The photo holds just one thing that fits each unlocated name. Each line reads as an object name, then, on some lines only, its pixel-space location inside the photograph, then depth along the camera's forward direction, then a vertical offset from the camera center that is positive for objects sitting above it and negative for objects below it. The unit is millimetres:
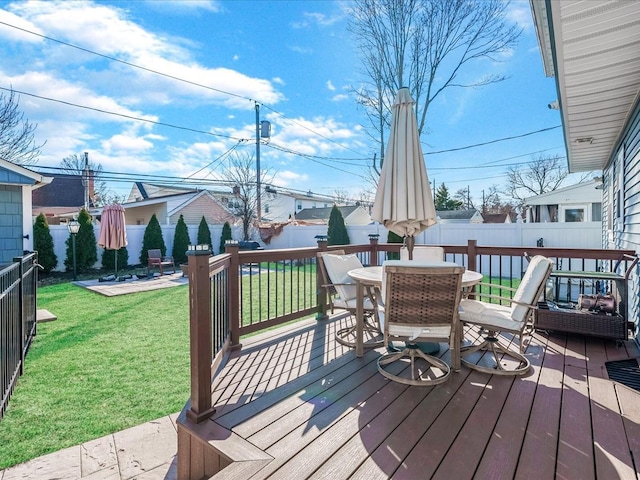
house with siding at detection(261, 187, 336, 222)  32341 +3145
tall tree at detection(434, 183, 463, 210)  28478 +3152
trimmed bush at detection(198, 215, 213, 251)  14666 +188
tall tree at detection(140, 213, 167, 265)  13273 -96
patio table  3041 -455
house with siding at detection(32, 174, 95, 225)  24000 +3087
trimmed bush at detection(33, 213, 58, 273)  10836 -251
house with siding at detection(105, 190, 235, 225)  17594 +1494
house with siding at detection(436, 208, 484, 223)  23830 +1431
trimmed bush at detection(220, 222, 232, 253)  15258 +146
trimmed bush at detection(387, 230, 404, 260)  12047 -91
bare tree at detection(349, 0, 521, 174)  9492 +5698
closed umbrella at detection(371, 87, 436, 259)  3258 +594
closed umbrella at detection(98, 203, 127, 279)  9742 +224
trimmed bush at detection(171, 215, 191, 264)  14012 -189
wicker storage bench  3393 -922
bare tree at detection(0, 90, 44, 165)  11523 +3736
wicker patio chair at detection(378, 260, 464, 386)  2469 -524
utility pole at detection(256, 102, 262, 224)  17156 +4162
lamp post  9836 +289
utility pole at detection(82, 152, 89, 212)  23406 +3800
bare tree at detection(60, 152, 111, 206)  25234 +5426
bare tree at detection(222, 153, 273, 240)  16438 +2764
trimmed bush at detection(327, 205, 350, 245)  13891 +278
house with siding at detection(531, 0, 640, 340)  2271 +1451
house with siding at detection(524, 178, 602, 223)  14492 +1482
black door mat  2623 -1144
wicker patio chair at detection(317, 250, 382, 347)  3510 -624
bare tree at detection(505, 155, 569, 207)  26444 +4763
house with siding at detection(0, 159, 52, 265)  7637 +746
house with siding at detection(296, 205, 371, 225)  25672 +1701
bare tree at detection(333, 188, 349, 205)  34031 +4044
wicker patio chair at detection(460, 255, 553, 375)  2664 -672
